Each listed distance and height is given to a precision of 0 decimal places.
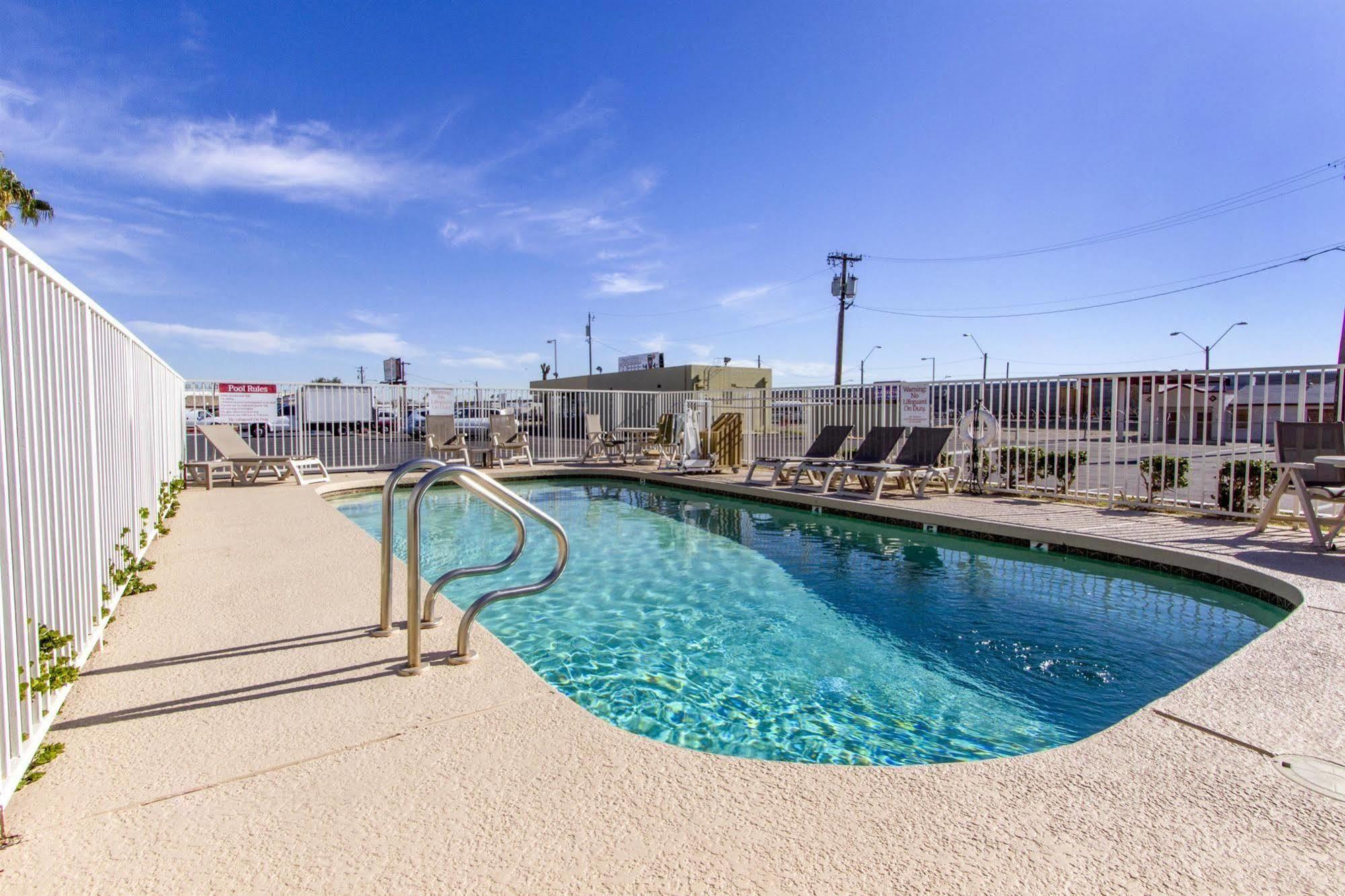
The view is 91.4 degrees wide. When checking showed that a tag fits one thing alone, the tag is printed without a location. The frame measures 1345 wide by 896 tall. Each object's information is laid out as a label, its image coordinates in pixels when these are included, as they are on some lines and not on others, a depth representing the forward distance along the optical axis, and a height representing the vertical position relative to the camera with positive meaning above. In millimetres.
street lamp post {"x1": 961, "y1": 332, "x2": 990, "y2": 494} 9438 -472
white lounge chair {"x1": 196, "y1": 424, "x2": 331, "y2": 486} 10383 -505
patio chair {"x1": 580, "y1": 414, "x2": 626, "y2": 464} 14906 -344
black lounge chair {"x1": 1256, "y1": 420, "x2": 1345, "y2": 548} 5422 -373
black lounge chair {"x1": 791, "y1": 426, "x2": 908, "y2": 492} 9570 -355
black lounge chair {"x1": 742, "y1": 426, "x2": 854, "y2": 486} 10258 -392
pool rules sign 11945 +434
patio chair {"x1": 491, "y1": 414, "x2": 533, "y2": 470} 13727 -298
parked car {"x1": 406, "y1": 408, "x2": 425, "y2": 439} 14352 +54
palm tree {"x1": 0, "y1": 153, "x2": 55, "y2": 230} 20077 +7468
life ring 9273 -10
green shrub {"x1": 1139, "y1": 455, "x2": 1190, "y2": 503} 7668 -548
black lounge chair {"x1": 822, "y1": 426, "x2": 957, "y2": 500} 8906 -567
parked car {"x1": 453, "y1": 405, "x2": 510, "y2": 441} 14828 +115
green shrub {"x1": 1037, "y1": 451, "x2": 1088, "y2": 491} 8625 -540
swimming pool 3186 -1389
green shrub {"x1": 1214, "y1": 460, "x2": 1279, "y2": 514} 7004 -605
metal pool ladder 2684 -561
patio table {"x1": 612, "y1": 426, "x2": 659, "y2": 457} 14909 -265
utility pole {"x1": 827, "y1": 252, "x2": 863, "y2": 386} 32812 +7213
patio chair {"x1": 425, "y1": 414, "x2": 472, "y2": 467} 12680 -217
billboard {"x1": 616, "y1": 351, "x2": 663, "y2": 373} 47375 +4811
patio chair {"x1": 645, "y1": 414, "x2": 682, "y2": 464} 13570 -309
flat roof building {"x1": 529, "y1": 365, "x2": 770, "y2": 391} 35062 +2700
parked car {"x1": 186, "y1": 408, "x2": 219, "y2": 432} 12148 +156
